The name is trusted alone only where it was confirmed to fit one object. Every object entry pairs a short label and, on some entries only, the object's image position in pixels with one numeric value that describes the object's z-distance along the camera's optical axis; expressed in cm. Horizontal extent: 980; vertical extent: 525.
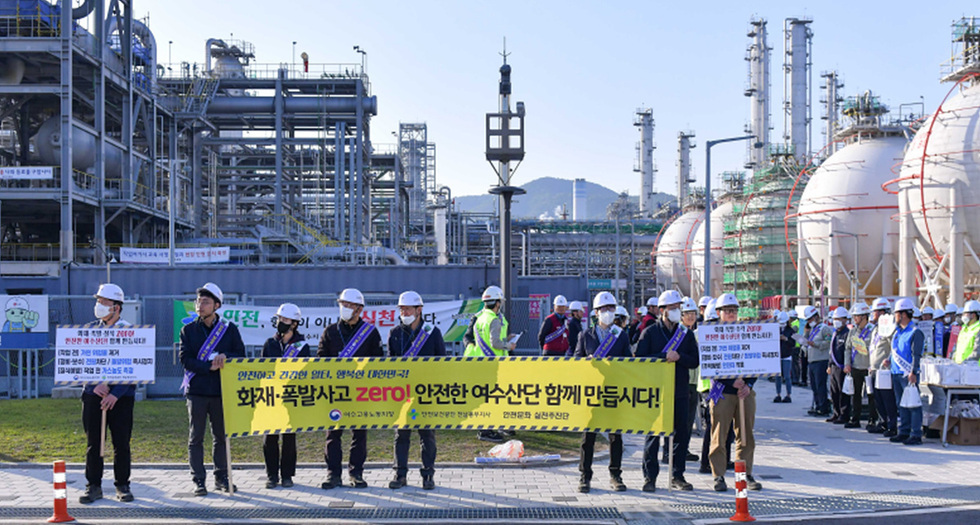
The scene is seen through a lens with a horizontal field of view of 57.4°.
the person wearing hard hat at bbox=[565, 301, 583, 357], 1274
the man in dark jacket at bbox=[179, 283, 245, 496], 932
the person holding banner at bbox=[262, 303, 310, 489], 980
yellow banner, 957
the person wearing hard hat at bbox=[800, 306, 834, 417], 1706
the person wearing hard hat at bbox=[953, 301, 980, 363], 1338
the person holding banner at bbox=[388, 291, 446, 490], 975
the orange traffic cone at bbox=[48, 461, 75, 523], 785
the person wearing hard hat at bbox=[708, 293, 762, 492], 972
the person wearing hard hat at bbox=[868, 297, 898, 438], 1358
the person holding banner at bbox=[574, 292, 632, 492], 964
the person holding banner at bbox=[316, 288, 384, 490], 977
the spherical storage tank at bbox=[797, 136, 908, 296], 4253
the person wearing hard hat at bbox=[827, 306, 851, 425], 1563
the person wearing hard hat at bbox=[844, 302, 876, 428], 1462
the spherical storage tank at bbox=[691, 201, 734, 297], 6156
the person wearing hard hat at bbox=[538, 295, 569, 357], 1310
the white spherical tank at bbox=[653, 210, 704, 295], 6531
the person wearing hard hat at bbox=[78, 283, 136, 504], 924
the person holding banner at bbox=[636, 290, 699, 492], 962
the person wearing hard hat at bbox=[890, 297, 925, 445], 1299
